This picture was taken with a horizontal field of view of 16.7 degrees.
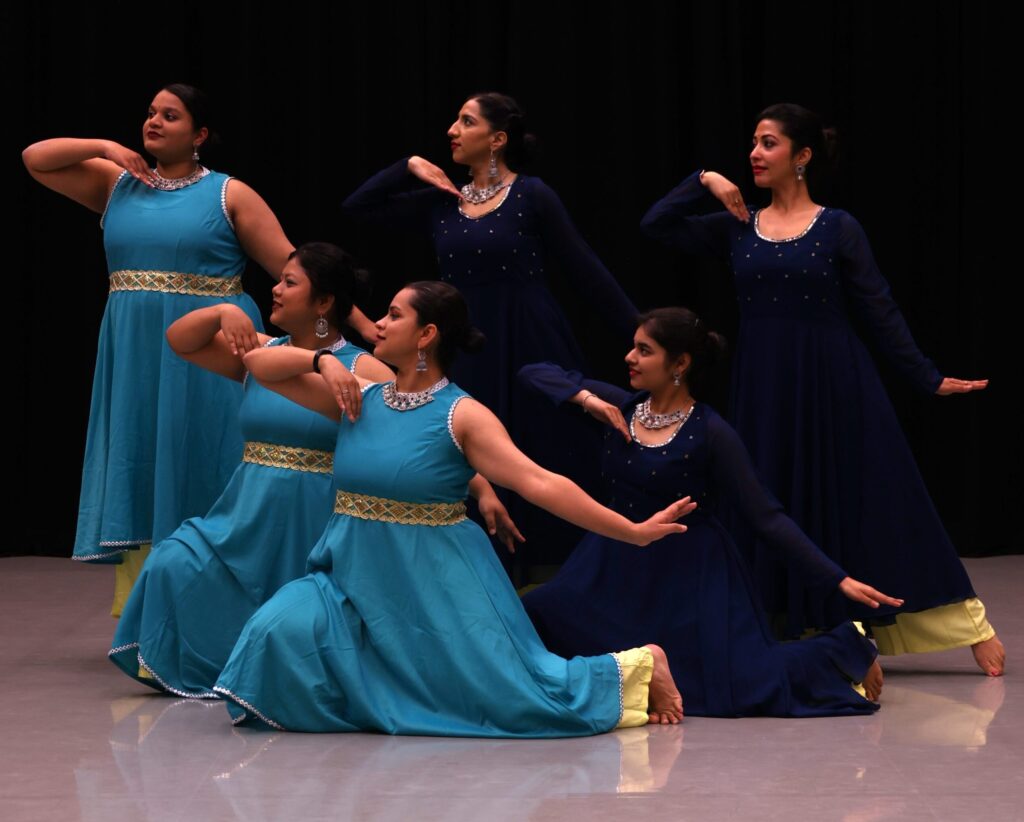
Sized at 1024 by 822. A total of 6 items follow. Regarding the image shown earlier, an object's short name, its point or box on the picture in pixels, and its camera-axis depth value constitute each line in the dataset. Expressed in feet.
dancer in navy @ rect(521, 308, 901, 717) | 25.63
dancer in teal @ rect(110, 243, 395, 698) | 26.50
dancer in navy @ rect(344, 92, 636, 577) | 29.23
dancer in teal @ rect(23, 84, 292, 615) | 29.37
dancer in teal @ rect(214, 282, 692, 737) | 24.08
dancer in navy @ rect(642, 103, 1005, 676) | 28.39
